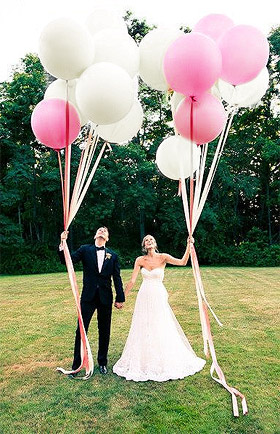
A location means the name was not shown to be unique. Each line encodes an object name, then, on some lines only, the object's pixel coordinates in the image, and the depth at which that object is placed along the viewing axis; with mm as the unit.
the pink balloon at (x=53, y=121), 3660
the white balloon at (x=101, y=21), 3791
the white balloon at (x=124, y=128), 4270
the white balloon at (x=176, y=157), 4246
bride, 4285
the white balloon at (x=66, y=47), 3211
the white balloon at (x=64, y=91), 3865
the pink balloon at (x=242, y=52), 3447
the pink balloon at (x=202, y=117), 3643
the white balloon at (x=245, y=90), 4000
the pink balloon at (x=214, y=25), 3678
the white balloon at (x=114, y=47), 3553
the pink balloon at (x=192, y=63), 3221
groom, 4414
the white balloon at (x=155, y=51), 3709
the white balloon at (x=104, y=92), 3268
